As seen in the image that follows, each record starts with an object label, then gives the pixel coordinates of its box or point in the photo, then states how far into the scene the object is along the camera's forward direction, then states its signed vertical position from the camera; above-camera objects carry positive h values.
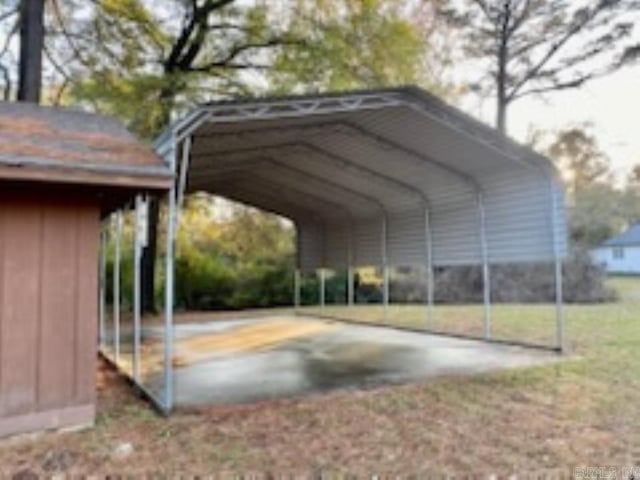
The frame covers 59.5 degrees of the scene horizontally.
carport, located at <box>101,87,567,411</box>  5.73 +1.53
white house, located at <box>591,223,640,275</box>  35.06 +1.24
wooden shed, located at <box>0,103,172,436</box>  4.11 +0.06
